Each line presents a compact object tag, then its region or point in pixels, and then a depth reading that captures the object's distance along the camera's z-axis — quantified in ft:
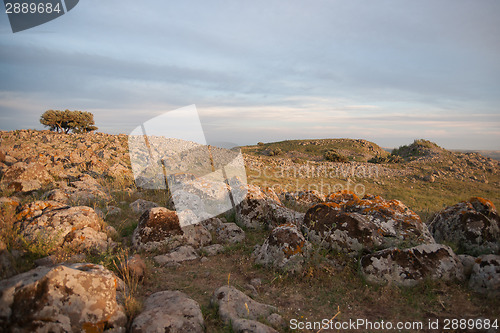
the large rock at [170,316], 11.02
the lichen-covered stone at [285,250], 18.10
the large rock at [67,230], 17.66
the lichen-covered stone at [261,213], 27.30
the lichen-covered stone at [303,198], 37.99
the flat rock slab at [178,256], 19.36
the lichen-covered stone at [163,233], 21.08
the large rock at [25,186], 29.84
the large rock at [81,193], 26.44
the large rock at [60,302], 9.61
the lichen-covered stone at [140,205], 28.19
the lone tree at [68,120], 122.31
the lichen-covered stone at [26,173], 31.84
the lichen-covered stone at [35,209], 19.14
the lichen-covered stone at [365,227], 19.31
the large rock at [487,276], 15.03
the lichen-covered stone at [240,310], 11.50
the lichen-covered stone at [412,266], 16.37
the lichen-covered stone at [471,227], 20.31
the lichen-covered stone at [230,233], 23.80
